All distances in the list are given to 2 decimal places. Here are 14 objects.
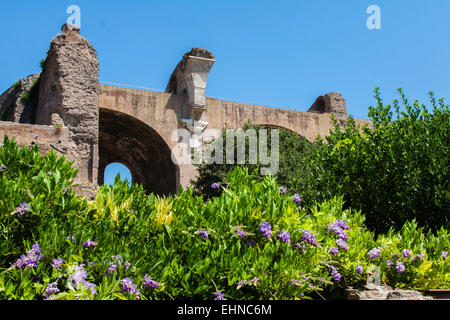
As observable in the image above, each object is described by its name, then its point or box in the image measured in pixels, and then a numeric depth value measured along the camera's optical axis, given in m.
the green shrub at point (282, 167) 14.88
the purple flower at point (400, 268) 5.27
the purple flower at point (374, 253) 5.34
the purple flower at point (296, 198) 5.89
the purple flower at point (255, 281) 4.31
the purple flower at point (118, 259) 4.12
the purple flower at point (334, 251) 5.13
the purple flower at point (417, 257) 5.40
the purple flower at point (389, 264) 5.38
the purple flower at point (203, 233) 4.77
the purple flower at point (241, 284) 4.29
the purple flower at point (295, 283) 4.41
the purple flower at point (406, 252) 5.37
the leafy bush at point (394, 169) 8.43
